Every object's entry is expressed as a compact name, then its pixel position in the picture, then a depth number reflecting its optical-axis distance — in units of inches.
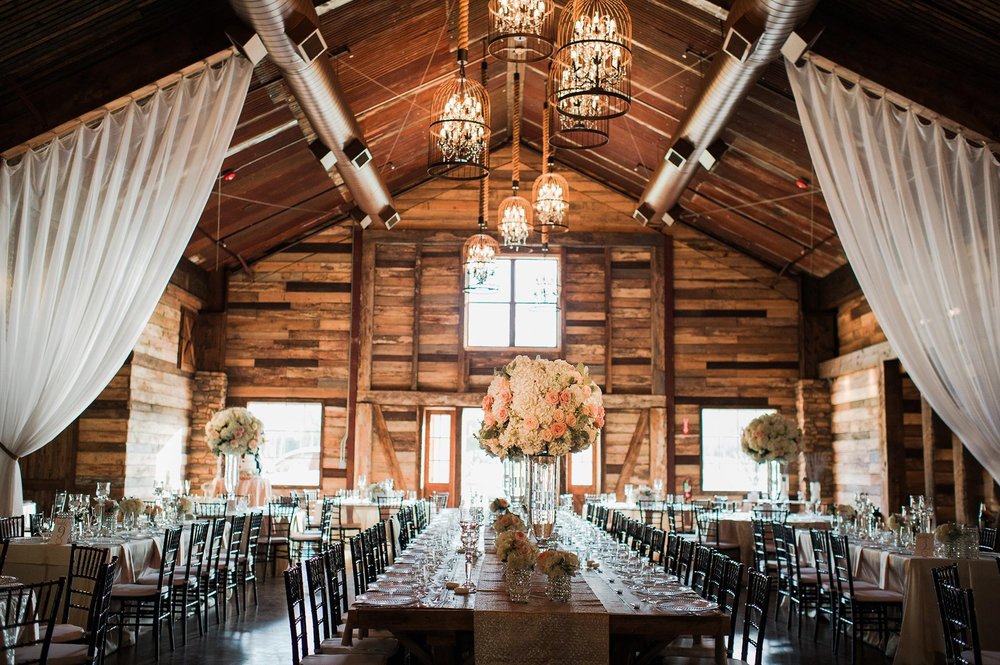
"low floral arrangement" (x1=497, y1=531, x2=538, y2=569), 165.5
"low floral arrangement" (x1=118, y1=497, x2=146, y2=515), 327.6
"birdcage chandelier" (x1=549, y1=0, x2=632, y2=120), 234.4
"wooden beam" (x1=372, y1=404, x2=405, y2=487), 626.2
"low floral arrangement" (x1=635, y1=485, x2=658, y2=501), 550.6
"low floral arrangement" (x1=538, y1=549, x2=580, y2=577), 166.1
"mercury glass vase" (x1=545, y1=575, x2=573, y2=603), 170.8
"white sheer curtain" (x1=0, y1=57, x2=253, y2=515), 279.0
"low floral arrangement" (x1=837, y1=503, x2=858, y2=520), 362.3
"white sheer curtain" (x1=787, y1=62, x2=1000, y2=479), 262.8
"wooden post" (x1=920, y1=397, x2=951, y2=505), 474.3
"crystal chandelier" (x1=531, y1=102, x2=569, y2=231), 391.2
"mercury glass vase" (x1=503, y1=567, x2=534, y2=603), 167.9
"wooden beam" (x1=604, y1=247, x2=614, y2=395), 638.5
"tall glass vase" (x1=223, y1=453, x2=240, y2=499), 530.3
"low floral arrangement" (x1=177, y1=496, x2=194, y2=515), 378.6
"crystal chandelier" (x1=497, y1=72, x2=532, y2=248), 407.5
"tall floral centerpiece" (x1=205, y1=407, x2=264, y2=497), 496.1
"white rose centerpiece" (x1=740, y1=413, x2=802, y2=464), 500.1
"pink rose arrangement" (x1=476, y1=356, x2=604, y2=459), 220.1
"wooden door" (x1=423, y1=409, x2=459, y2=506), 634.8
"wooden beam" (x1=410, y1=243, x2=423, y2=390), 636.7
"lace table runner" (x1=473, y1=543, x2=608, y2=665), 156.5
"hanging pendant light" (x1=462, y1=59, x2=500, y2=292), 430.6
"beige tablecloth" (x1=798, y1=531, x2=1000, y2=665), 258.8
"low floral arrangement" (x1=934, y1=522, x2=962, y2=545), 277.1
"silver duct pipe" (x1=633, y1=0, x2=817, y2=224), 297.0
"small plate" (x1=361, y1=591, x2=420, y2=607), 167.5
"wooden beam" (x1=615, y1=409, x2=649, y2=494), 628.1
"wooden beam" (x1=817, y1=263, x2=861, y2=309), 571.7
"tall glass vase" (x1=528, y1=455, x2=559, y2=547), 228.8
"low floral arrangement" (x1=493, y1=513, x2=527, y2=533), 209.9
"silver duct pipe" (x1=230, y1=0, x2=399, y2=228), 304.8
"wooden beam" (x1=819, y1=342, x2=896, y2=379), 521.7
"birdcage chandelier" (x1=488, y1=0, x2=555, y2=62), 238.1
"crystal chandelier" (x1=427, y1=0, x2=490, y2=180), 283.3
